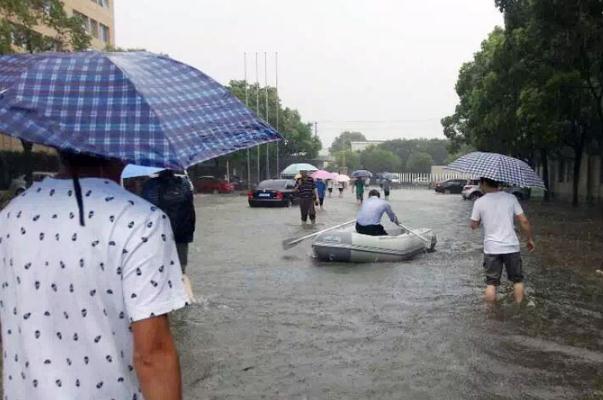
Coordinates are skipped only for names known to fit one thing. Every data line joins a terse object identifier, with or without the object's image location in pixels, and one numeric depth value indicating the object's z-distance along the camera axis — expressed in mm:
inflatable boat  11773
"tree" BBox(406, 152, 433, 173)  104375
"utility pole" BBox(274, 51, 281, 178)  63250
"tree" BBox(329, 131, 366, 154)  147762
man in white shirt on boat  12000
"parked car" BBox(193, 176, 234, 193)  48531
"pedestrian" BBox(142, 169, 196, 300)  6555
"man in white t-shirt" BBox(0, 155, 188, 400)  1865
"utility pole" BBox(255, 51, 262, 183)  60562
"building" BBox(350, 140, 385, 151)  155000
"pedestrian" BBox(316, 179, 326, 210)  27547
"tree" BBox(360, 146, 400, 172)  109312
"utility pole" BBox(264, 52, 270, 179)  60625
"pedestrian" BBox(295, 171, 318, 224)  19172
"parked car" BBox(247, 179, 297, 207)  30672
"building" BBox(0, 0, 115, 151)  47031
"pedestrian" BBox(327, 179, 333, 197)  45656
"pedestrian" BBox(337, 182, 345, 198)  44794
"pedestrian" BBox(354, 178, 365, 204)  32344
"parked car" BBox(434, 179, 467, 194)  55406
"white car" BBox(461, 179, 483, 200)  41956
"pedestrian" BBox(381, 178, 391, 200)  36625
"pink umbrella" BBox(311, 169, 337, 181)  26478
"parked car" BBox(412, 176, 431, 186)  83750
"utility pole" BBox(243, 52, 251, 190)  56544
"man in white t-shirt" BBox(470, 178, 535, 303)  7457
